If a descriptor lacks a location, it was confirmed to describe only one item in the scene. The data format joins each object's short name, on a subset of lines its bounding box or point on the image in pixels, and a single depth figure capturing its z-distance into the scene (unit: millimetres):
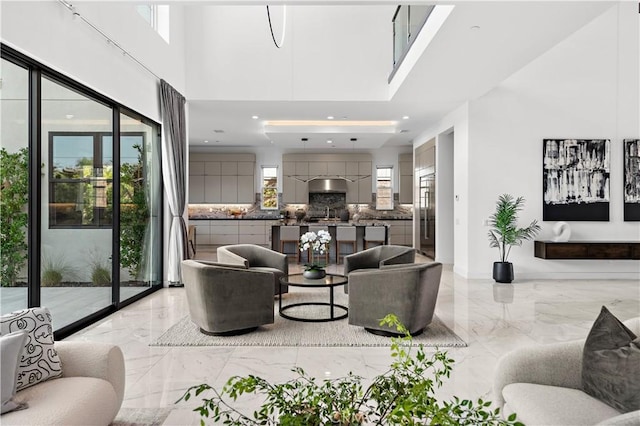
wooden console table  6888
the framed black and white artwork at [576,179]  7164
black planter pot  6777
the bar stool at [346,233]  9281
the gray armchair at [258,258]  5488
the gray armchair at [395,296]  3945
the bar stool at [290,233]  9320
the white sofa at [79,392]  1784
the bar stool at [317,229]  9367
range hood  11781
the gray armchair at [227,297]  3994
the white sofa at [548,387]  1696
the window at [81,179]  3931
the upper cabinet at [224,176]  11930
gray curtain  6184
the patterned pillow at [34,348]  2002
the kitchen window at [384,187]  12234
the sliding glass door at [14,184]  3277
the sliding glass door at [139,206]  5293
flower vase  4828
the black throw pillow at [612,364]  1655
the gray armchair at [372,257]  5679
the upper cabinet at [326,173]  11953
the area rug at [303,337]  3873
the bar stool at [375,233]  9195
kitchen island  9312
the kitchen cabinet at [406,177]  11930
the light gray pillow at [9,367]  1767
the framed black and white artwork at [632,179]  7172
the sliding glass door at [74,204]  3816
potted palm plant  6770
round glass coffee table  4527
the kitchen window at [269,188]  12266
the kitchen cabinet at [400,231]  11625
